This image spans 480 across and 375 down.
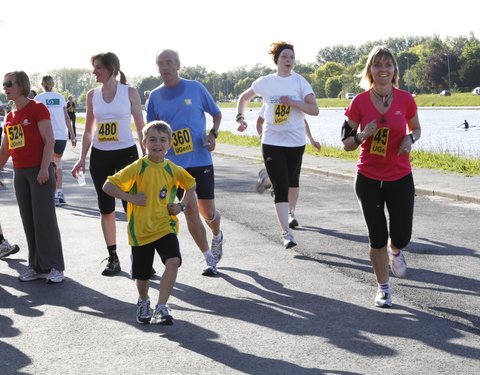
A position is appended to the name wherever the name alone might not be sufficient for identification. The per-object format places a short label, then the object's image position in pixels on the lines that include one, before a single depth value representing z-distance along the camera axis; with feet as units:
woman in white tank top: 22.57
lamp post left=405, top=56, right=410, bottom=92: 435.37
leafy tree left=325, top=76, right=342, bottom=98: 501.56
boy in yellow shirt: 16.84
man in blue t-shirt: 21.53
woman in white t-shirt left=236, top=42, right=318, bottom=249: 25.81
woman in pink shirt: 17.95
